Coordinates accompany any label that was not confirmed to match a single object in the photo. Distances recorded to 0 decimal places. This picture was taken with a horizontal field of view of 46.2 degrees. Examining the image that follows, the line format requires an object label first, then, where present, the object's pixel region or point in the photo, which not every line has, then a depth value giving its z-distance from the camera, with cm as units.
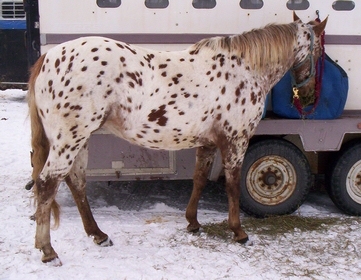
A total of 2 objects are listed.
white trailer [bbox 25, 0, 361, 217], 398
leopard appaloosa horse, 310
